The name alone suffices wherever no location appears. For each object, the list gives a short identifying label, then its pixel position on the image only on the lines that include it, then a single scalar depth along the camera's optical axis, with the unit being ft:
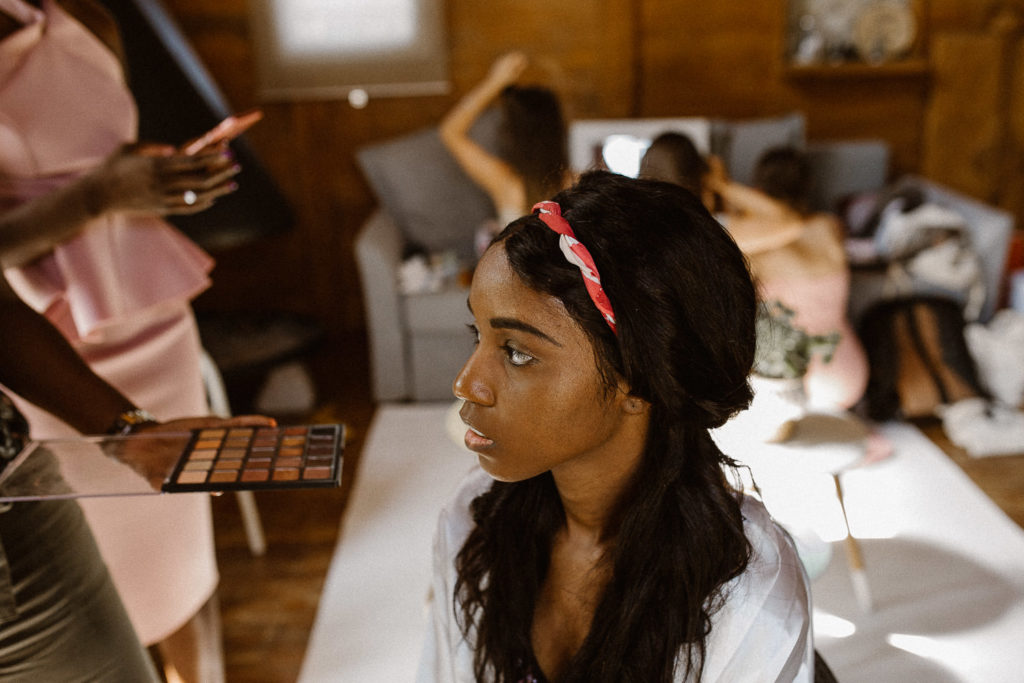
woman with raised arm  9.66
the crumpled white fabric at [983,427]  9.34
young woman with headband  2.69
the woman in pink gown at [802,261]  8.94
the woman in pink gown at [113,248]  4.46
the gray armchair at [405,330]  10.53
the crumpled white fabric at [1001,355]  9.68
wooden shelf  12.39
